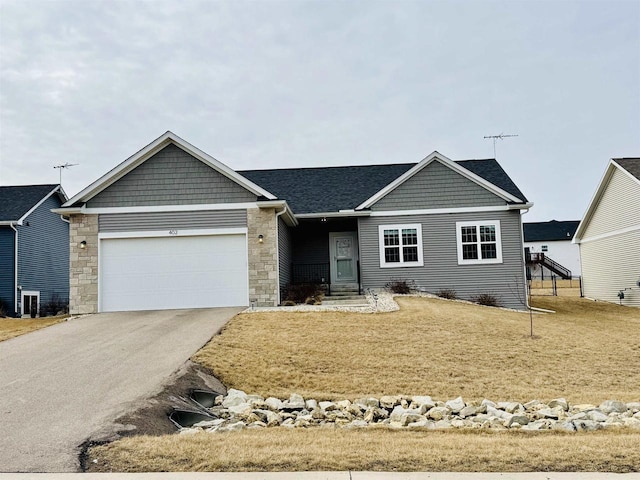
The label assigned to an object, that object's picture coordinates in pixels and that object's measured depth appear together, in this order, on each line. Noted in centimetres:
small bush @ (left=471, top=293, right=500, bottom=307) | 2083
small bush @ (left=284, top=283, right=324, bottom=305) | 1936
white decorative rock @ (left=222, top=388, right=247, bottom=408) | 939
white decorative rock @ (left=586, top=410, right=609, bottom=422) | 820
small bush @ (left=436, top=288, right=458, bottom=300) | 2100
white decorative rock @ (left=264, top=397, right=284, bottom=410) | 916
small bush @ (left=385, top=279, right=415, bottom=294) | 2099
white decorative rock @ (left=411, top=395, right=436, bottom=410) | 919
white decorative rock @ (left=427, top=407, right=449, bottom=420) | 866
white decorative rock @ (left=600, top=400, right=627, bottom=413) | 889
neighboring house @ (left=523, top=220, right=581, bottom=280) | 5718
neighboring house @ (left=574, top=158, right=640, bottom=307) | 2391
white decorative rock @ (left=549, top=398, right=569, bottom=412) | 909
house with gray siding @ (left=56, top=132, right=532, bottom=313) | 1827
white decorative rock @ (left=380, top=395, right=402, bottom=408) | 942
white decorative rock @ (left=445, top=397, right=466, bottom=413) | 895
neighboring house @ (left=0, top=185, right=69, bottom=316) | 2441
